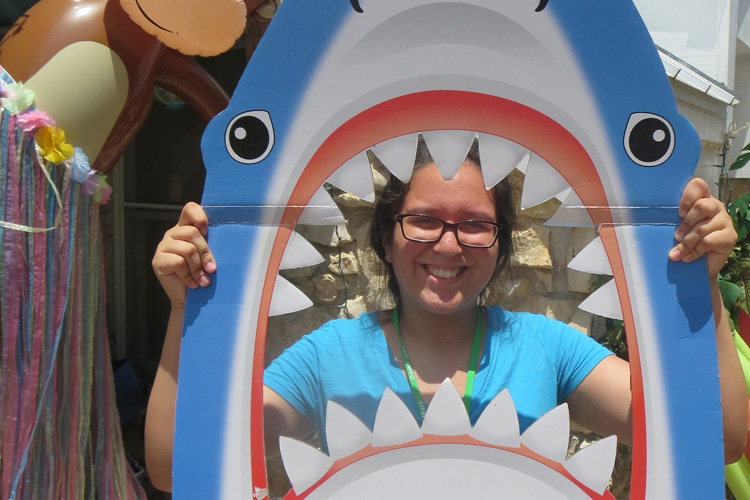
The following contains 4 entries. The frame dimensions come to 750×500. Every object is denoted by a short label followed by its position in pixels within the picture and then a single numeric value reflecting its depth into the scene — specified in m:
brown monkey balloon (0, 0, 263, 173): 1.28
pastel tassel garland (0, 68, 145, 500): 1.30
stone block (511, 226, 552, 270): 0.80
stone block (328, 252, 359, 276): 0.81
